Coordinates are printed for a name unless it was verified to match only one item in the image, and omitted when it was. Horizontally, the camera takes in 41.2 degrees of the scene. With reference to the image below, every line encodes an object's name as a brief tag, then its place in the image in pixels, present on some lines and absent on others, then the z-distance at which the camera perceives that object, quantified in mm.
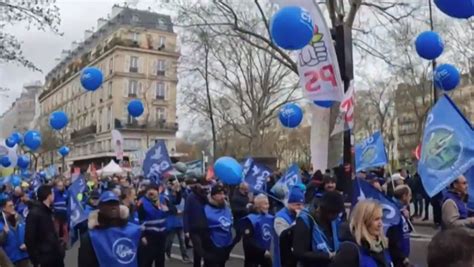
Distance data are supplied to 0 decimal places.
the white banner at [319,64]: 7918
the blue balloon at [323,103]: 8938
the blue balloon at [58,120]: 20766
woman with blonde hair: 4062
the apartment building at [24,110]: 128988
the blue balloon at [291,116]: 16531
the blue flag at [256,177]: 12336
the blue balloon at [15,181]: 21997
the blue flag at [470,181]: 5926
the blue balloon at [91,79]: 16172
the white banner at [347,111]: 7520
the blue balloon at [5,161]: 24992
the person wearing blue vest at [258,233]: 7457
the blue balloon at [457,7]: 7902
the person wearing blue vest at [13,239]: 7897
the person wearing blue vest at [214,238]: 7562
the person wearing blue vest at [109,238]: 5242
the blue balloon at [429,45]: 11875
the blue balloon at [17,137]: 29497
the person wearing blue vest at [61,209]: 10156
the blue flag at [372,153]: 10023
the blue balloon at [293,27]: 7938
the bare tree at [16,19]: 12781
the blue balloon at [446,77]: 12289
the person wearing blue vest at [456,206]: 6039
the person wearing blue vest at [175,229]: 11961
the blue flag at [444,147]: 5301
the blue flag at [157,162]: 13859
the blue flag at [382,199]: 5895
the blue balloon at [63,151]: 33125
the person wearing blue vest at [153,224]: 8852
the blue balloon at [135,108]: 19150
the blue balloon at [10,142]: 28548
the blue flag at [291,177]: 9281
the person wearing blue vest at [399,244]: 5895
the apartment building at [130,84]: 72500
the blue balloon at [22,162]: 31147
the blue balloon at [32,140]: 24172
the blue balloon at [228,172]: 11906
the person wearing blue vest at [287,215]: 6324
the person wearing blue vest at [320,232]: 4824
